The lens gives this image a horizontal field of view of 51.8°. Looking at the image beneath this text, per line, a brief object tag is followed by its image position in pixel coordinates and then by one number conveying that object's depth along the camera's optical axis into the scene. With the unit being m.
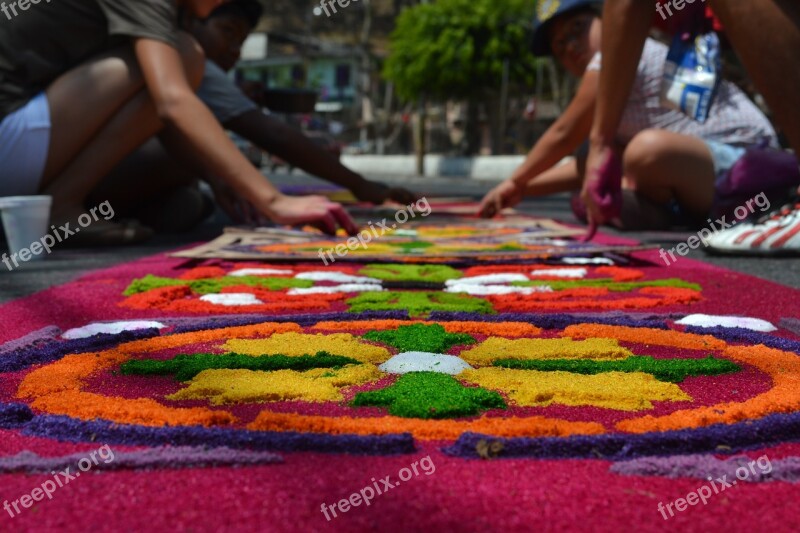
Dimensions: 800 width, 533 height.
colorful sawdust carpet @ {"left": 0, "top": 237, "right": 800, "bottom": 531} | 0.70
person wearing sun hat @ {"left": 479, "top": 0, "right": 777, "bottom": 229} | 3.10
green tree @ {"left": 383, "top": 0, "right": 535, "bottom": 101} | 15.77
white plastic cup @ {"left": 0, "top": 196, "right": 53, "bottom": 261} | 2.32
